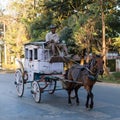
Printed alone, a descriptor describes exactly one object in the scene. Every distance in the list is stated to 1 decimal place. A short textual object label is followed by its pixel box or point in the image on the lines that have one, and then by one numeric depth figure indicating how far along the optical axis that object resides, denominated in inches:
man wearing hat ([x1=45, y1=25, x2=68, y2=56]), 613.4
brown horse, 501.8
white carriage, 609.6
